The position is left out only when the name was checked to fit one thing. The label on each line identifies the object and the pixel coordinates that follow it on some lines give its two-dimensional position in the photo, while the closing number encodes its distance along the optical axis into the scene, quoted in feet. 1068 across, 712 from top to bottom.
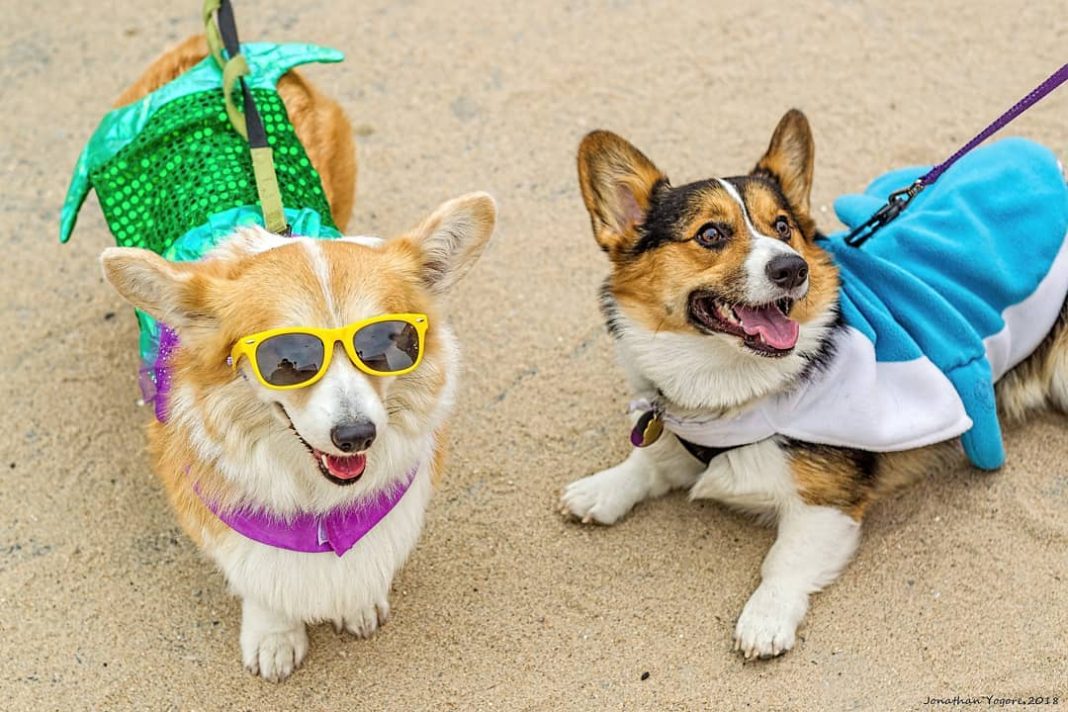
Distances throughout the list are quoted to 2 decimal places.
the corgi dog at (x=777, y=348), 9.12
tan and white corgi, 7.23
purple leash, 10.15
